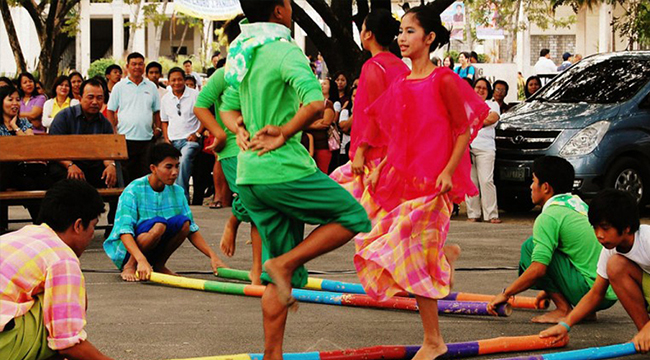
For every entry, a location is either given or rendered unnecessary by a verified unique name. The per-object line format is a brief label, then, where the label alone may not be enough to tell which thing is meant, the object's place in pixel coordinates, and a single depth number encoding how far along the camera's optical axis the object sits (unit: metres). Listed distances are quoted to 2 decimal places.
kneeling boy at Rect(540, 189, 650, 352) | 6.38
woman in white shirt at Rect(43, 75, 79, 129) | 16.97
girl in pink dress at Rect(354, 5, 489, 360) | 6.78
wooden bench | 11.75
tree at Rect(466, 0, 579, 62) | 41.41
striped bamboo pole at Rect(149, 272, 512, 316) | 7.67
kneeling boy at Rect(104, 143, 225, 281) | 9.39
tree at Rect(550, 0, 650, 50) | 19.95
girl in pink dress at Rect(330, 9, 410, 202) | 7.81
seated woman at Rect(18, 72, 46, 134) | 16.64
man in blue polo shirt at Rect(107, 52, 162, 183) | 15.10
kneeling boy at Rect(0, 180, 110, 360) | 5.04
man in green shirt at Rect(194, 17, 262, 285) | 8.23
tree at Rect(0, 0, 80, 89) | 28.31
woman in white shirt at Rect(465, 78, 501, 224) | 14.70
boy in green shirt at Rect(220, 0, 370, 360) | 5.93
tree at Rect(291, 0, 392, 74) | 19.20
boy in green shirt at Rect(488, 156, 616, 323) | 7.29
